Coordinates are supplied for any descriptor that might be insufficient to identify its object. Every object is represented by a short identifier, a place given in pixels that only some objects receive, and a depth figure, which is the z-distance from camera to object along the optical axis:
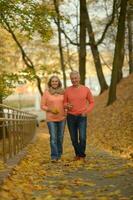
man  11.31
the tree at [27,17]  18.17
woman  11.38
